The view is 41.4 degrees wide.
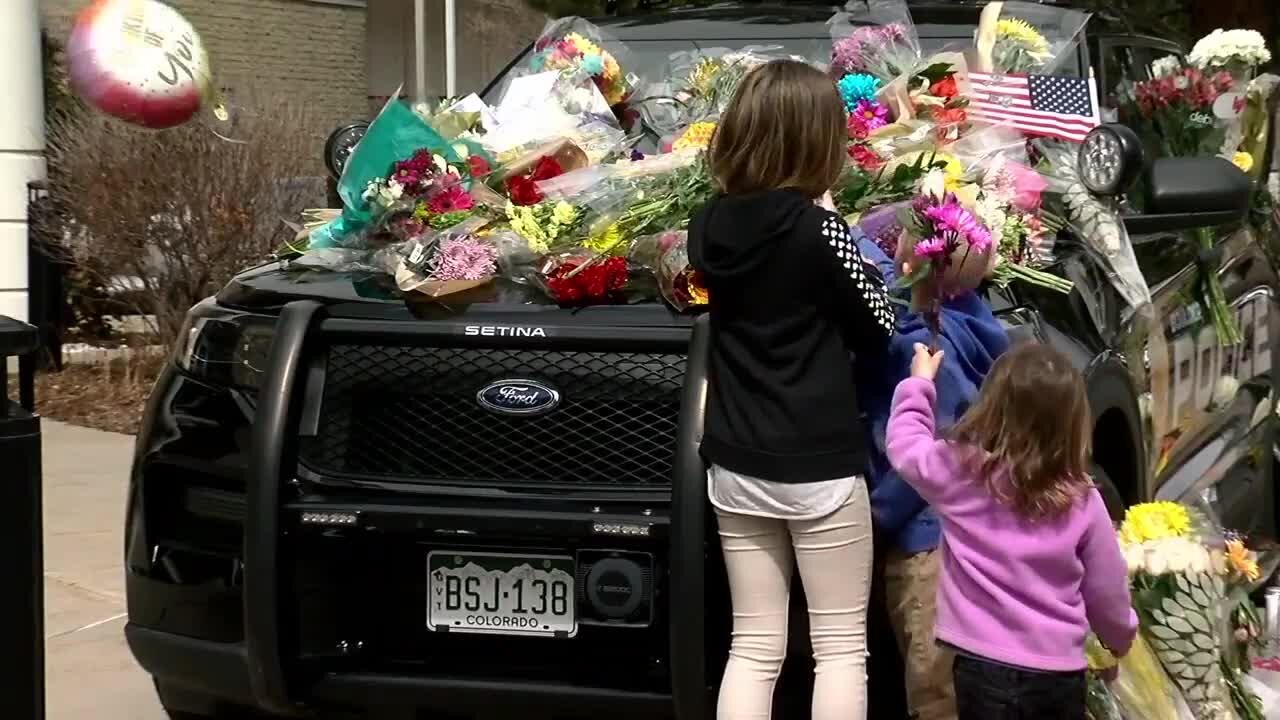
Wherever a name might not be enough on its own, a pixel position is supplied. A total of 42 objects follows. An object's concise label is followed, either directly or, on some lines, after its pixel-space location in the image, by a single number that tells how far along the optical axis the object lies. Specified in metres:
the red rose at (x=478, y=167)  4.43
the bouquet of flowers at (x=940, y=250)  3.39
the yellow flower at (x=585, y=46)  5.29
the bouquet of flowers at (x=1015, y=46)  4.70
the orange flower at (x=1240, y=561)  4.19
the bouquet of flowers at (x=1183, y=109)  5.37
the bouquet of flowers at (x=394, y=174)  4.28
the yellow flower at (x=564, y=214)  4.04
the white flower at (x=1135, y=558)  3.84
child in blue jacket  3.45
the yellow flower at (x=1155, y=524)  3.86
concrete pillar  9.98
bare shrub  9.13
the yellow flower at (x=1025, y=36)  4.75
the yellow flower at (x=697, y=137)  4.47
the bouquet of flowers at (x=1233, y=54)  5.64
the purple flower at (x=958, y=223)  3.40
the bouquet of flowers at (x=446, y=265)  3.81
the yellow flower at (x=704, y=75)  4.96
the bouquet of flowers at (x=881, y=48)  4.68
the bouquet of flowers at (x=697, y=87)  4.87
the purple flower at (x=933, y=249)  3.38
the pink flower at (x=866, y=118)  4.34
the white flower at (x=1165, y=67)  5.56
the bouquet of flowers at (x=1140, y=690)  3.83
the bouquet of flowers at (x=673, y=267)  3.65
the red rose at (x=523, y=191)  4.28
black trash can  2.90
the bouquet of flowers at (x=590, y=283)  3.74
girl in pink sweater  3.13
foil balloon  8.32
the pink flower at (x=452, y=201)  4.21
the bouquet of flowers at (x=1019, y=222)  3.76
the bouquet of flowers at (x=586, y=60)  5.15
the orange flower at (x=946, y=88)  4.44
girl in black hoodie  3.32
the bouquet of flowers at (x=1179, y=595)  3.82
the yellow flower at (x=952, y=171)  3.81
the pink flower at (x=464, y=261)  3.82
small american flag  4.47
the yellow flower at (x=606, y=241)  3.90
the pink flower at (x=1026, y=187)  3.98
